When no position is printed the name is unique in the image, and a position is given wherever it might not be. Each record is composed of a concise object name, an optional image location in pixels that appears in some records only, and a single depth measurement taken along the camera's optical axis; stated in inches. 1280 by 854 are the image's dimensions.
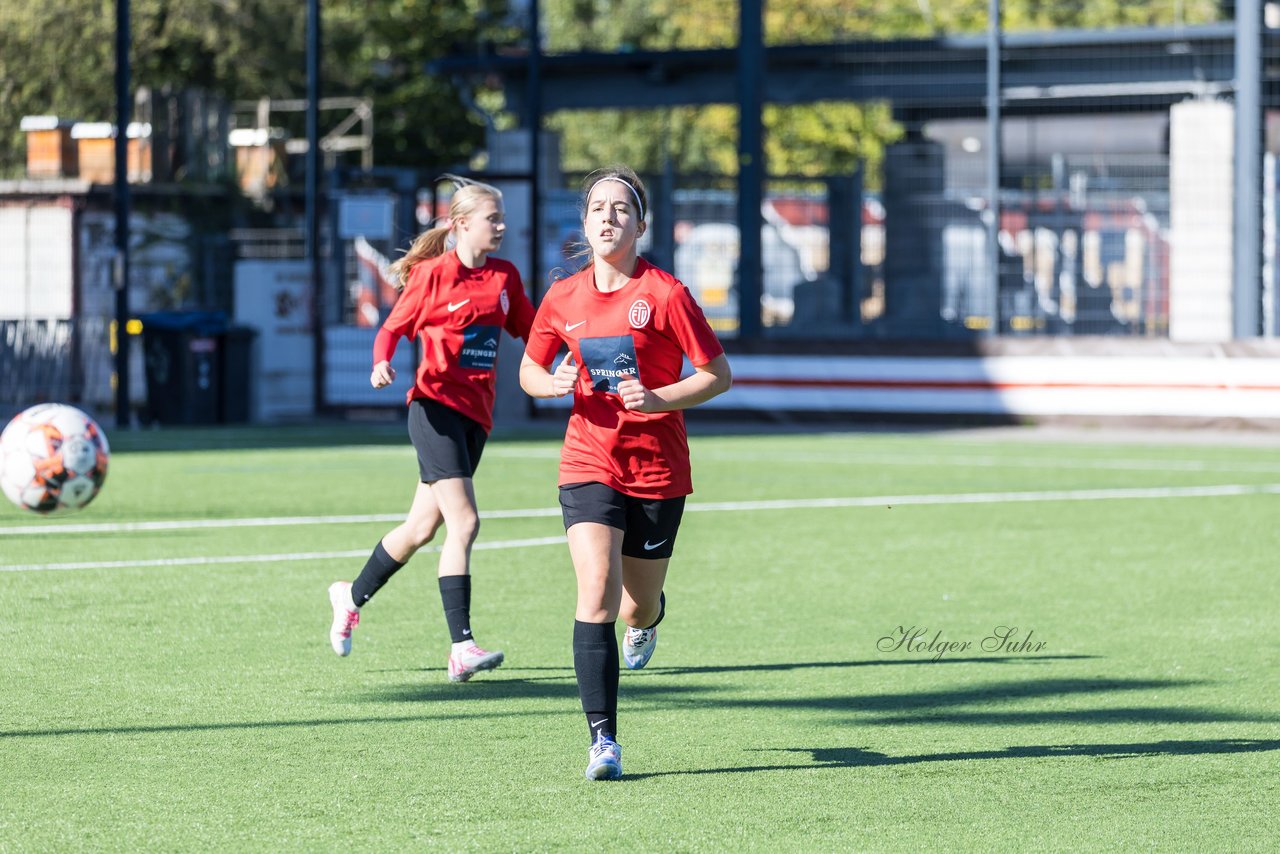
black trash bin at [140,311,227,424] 1892.2
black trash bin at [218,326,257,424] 1934.1
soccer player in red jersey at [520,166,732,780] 481.4
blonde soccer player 631.2
